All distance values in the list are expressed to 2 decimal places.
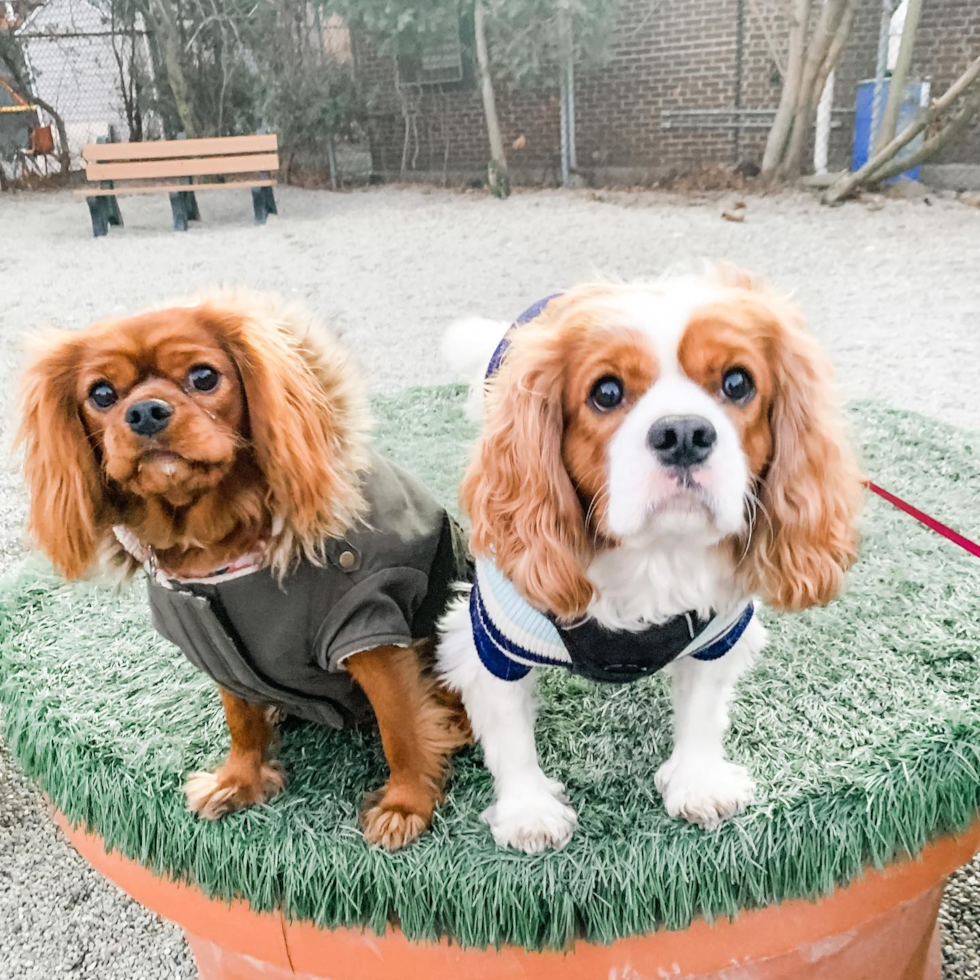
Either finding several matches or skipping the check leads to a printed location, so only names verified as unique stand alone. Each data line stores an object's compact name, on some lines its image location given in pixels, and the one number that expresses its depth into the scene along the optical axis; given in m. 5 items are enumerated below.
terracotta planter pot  1.03
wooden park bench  5.35
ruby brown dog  0.85
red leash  1.16
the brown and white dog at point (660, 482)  0.82
